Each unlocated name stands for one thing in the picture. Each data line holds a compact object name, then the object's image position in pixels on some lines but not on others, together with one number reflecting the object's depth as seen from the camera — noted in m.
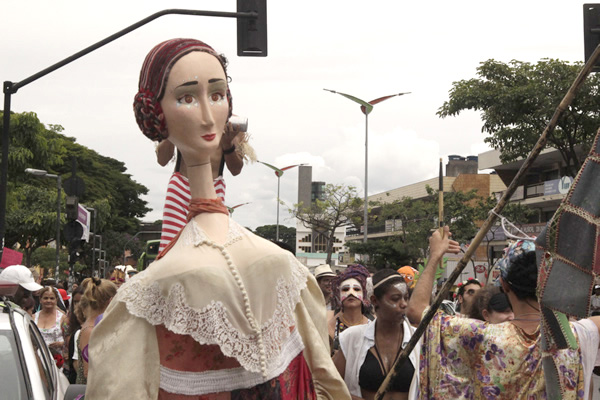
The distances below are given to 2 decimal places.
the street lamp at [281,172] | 53.48
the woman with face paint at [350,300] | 7.46
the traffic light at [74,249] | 15.80
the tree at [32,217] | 40.72
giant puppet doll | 3.12
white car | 4.64
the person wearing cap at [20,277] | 8.23
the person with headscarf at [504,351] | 3.61
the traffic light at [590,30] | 7.94
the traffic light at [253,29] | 10.59
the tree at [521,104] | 20.92
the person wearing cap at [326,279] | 9.04
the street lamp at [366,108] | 30.59
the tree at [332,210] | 54.28
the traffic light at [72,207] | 15.50
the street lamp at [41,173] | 27.42
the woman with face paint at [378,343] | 5.46
